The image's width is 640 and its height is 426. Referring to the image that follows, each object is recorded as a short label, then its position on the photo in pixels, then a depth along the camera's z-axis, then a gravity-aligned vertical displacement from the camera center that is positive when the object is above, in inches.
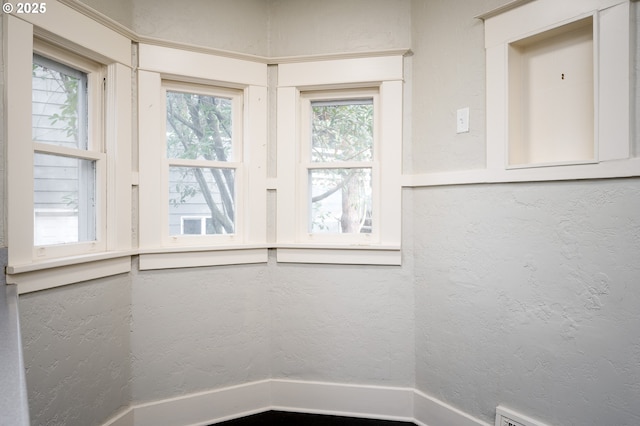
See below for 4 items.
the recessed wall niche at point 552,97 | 76.6 +21.9
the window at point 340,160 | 106.7 +12.9
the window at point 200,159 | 100.2 +12.8
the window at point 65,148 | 72.6 +11.9
